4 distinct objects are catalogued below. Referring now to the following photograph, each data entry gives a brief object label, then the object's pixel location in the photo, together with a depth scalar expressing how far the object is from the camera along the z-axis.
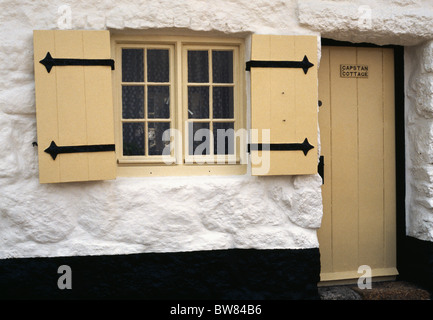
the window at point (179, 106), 3.37
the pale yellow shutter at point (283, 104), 3.27
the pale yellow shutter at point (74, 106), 3.04
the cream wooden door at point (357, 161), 3.78
